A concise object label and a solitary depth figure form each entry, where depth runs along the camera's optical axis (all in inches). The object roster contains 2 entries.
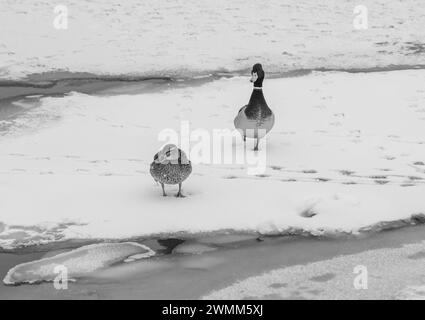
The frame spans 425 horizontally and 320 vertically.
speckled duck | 477.4
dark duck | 595.2
